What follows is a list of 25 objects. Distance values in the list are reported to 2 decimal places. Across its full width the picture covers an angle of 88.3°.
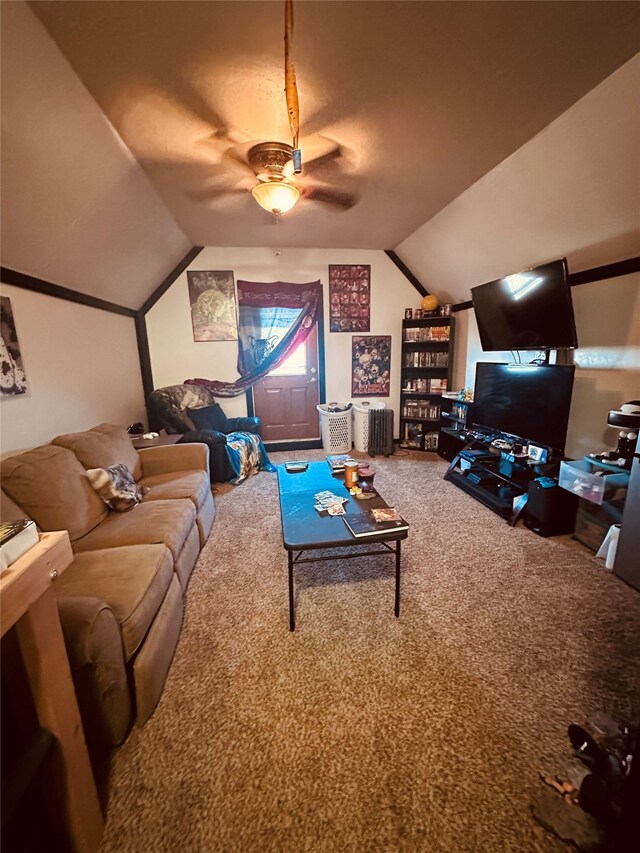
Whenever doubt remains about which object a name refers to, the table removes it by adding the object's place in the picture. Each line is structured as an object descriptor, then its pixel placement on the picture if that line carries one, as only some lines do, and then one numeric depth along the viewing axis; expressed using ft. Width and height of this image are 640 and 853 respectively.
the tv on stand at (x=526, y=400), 8.25
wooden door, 14.93
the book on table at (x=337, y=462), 8.41
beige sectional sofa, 3.62
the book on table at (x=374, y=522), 5.56
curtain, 14.01
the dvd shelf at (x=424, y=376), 14.21
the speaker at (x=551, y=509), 8.00
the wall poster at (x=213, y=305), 13.57
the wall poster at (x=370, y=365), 15.25
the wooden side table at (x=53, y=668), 2.38
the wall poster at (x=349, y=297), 14.47
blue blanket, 11.66
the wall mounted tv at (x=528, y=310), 8.00
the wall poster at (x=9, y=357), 6.30
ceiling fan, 6.60
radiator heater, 14.14
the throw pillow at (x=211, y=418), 12.71
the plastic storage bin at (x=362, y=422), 14.32
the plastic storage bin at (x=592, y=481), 7.00
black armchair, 11.27
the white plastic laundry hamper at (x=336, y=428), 14.29
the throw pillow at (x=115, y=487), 6.43
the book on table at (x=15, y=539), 2.37
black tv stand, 8.85
